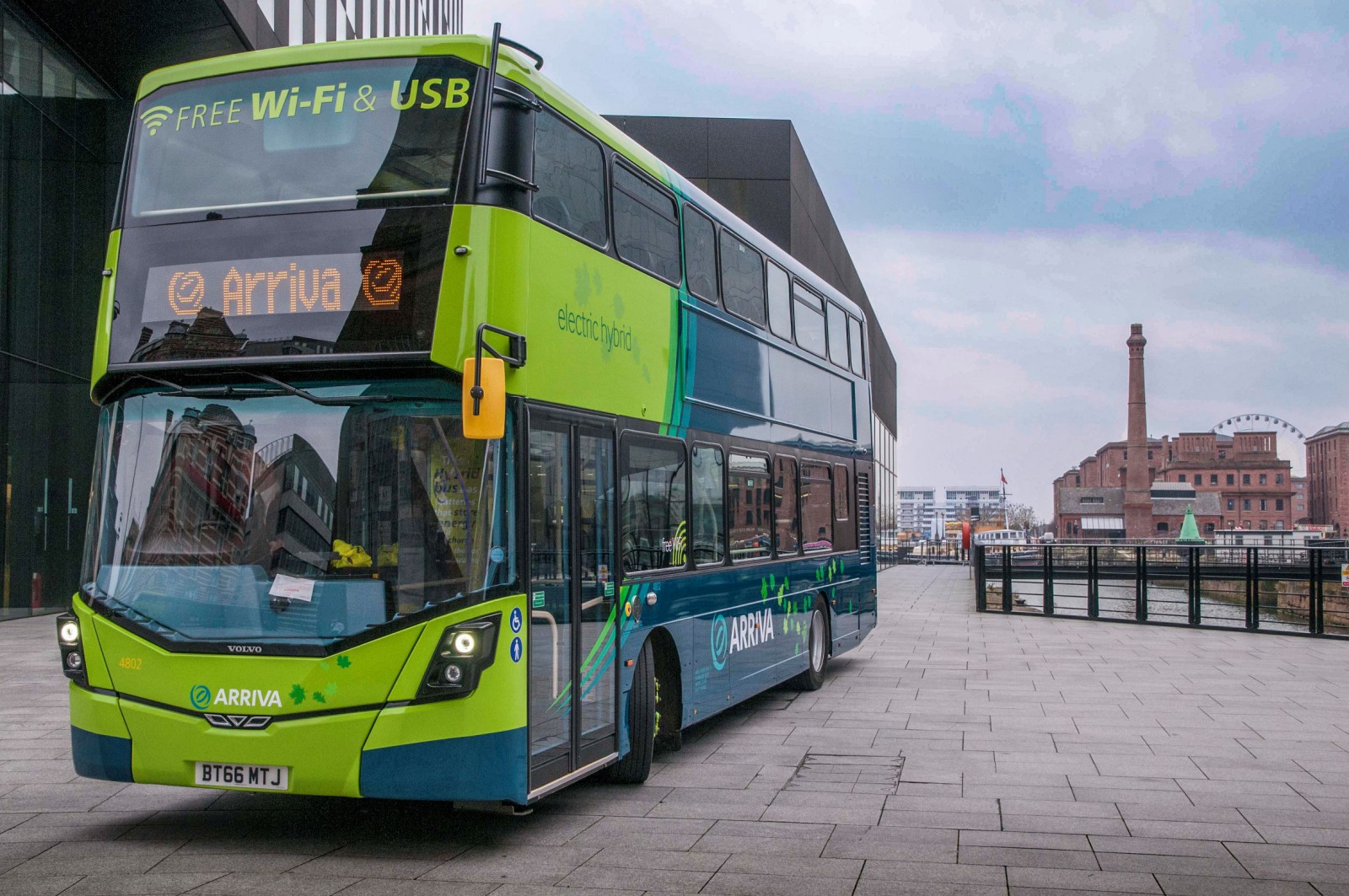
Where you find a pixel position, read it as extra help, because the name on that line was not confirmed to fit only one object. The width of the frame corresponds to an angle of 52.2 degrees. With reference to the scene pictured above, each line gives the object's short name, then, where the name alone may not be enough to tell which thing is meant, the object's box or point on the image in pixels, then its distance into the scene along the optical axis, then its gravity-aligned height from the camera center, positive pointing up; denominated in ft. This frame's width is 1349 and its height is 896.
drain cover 28.48 -5.44
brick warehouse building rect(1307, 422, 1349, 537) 424.87 +13.14
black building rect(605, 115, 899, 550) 101.40 +26.67
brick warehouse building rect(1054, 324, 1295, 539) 413.59 +8.09
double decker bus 20.92 +1.30
